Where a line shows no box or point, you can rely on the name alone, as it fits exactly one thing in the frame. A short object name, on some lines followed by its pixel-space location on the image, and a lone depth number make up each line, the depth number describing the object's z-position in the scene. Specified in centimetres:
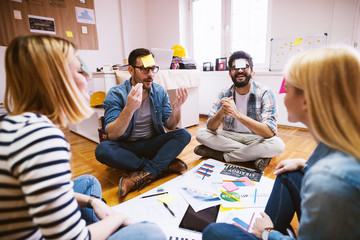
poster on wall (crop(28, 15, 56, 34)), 291
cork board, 275
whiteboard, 261
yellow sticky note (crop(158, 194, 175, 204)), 120
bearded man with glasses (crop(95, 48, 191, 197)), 144
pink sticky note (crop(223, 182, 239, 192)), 130
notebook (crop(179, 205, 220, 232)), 100
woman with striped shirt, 44
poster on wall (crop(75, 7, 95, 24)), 333
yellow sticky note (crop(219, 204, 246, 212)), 112
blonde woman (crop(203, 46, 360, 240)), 41
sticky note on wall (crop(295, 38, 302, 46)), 271
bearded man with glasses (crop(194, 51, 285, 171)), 162
